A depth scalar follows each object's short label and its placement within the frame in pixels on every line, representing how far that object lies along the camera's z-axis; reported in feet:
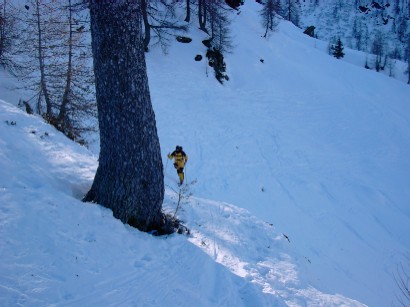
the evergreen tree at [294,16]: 241.80
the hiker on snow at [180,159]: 39.70
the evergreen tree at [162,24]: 79.00
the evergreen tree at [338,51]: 193.69
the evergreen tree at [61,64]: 42.29
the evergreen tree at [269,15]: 124.76
